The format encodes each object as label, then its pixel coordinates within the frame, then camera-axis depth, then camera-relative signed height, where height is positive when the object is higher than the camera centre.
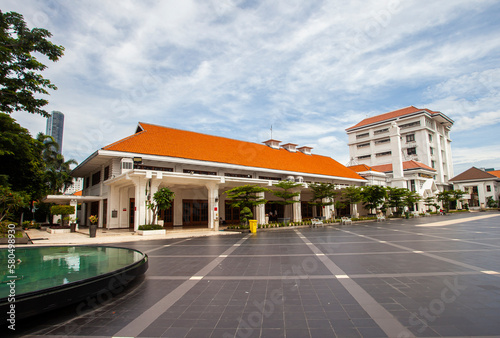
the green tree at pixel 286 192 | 24.50 +0.80
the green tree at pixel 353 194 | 30.05 +0.53
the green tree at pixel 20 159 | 18.12 +3.69
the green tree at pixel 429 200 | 44.51 -0.62
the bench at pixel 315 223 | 25.09 -2.15
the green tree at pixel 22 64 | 17.52 +9.49
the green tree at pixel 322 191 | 27.30 +0.90
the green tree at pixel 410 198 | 37.52 -0.09
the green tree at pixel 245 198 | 20.67 +0.31
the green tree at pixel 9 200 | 11.96 +0.35
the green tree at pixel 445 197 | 47.21 -0.09
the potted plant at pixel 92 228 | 16.23 -1.38
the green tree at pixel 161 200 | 17.86 +0.26
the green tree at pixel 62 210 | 20.42 -0.26
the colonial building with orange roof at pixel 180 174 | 19.19 +2.68
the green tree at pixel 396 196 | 35.31 +0.22
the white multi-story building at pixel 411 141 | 58.66 +13.25
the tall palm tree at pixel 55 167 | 36.92 +6.35
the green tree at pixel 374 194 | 32.14 +0.53
